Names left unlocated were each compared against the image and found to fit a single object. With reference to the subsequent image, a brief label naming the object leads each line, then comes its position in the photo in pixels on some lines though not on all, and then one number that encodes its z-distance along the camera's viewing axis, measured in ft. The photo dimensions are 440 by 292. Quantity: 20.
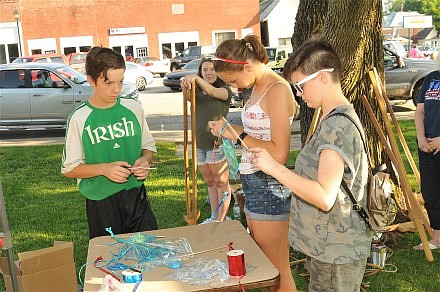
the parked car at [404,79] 42.98
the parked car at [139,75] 69.21
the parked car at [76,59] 81.20
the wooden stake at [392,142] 14.48
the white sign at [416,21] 138.82
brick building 120.88
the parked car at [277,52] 67.26
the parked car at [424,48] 134.00
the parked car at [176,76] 65.46
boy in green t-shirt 10.21
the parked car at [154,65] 96.84
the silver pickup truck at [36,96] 37.55
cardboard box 10.59
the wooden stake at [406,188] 14.48
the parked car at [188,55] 92.73
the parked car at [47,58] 73.46
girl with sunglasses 7.29
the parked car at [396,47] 53.28
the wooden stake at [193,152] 13.46
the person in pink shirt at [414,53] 68.44
